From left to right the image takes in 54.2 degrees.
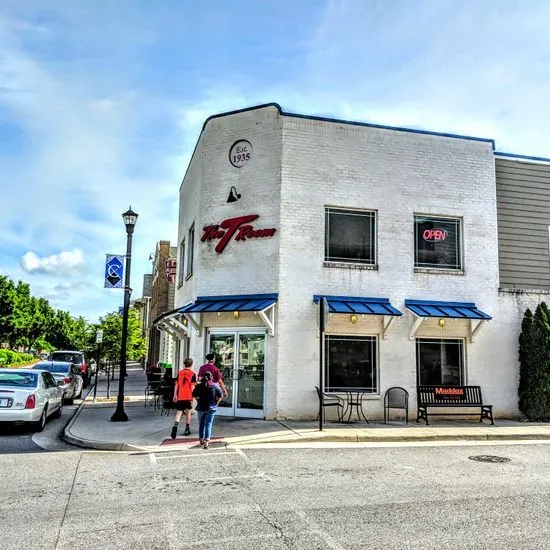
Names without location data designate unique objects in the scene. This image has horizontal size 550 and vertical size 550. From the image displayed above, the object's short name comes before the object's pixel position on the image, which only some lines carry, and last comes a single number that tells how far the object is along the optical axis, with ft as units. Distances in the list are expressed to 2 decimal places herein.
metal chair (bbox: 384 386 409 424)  45.32
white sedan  37.42
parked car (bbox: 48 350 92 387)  89.71
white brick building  45.65
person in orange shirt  37.35
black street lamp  44.55
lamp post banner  47.26
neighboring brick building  105.50
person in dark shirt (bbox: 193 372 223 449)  33.30
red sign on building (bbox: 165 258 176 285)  88.12
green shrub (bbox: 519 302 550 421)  47.37
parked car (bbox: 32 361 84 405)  60.49
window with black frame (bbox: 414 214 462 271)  49.49
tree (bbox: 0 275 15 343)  135.13
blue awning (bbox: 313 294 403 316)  43.88
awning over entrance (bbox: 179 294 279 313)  43.83
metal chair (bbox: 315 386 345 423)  43.87
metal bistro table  44.73
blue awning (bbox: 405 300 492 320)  45.96
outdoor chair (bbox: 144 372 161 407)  56.49
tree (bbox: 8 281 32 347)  142.28
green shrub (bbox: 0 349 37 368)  119.03
